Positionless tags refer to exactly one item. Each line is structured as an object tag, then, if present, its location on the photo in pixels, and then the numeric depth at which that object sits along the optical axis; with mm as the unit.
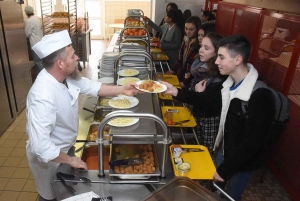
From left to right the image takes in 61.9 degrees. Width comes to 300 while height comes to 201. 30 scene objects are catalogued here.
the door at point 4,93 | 3885
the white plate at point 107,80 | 2906
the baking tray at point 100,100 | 2570
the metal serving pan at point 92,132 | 2198
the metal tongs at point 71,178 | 1544
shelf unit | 6033
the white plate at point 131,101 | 1942
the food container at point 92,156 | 1897
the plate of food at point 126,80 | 2404
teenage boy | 1652
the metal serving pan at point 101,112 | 2509
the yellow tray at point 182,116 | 2373
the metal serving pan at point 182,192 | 1356
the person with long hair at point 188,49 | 3404
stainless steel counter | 1475
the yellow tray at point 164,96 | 2939
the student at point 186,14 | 5831
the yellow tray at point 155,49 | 4902
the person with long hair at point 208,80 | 2416
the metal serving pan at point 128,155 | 1563
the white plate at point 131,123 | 1618
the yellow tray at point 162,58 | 4445
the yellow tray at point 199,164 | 1653
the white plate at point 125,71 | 2643
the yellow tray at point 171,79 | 3398
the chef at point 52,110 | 1451
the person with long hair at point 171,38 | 4695
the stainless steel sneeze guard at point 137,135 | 1391
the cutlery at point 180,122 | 2365
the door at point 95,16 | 10812
